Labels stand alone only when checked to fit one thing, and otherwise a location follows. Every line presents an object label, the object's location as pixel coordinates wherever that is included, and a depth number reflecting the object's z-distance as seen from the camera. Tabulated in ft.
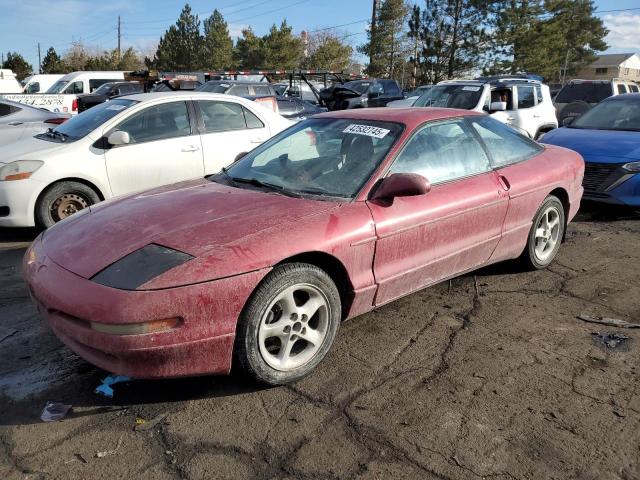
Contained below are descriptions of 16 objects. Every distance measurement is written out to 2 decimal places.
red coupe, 8.64
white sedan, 18.72
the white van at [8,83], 76.07
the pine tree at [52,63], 177.37
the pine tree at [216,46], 177.61
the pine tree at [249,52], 179.93
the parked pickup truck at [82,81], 74.08
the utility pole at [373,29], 134.41
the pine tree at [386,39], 139.95
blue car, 21.50
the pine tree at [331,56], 177.68
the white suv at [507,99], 34.32
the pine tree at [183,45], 175.32
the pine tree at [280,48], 173.47
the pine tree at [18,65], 173.99
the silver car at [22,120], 29.09
